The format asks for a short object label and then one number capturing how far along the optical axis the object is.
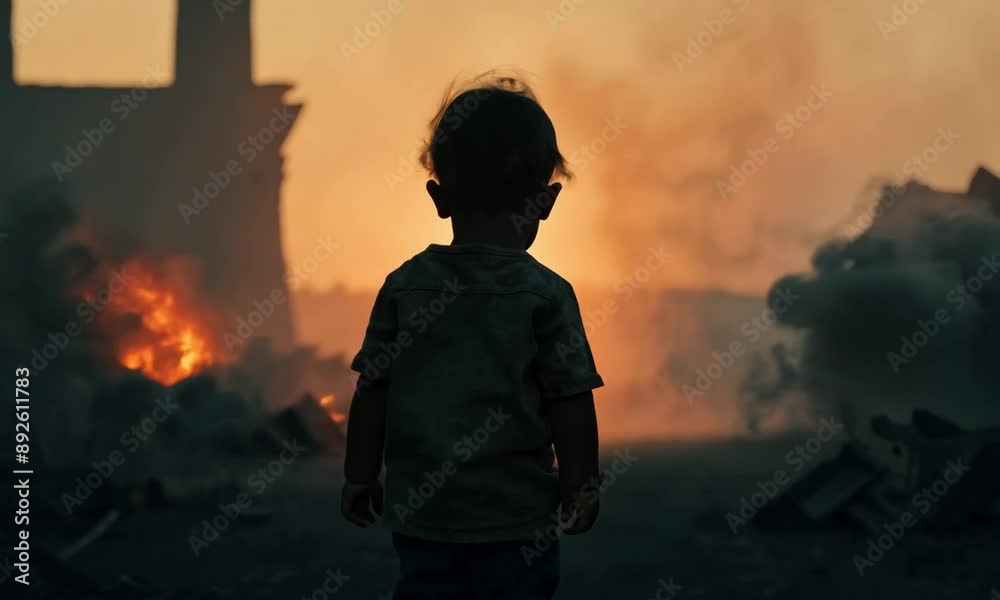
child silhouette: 3.83
